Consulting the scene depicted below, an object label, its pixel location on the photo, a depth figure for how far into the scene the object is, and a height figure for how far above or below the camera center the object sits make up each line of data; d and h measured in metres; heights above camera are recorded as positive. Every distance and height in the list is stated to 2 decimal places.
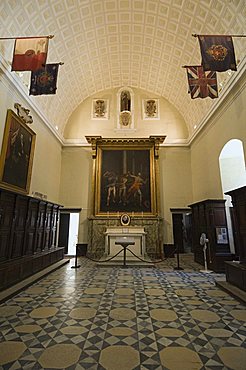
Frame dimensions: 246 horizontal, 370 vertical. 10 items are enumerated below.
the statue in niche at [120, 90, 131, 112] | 14.85 +9.36
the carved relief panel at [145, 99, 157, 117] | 14.90 +8.88
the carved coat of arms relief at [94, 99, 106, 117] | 14.93 +8.86
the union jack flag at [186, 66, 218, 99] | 7.61 +5.45
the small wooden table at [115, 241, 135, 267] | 8.91 -0.58
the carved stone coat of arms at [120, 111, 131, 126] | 14.77 +7.98
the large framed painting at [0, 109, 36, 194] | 7.58 +3.07
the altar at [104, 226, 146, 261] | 10.89 -0.56
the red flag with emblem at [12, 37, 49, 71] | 5.91 +5.13
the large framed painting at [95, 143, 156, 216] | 13.09 +3.31
